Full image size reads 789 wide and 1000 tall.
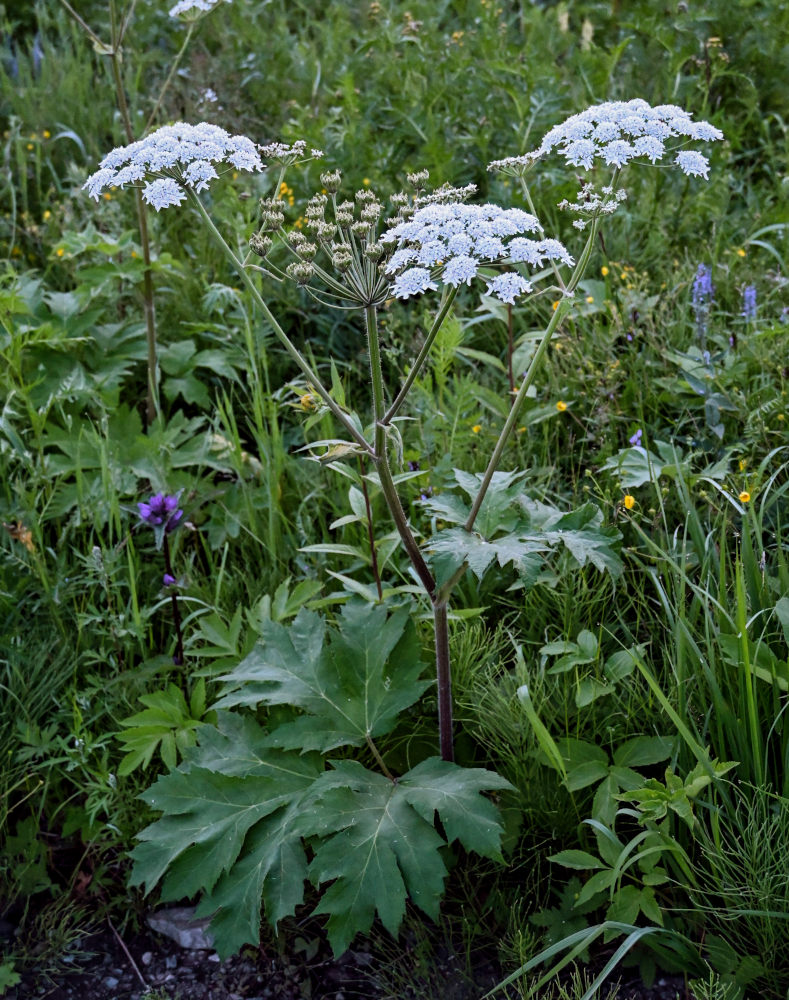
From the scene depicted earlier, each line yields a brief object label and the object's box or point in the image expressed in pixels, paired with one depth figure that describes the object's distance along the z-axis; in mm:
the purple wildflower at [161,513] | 2510
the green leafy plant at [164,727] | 2156
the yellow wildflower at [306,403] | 2168
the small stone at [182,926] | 2178
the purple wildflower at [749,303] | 2896
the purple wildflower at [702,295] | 2746
